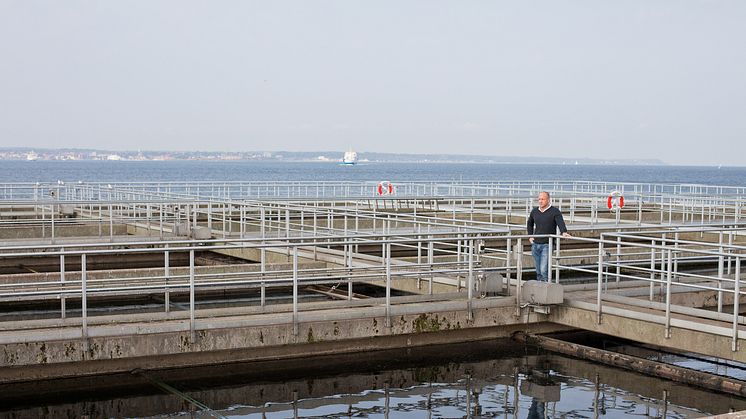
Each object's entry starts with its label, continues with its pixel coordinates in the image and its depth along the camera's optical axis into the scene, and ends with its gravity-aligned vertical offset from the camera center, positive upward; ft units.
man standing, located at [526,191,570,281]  51.03 -4.14
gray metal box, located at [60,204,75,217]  104.73 -7.28
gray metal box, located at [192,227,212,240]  81.05 -7.32
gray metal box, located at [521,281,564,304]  47.73 -7.01
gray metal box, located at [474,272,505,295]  50.34 -6.93
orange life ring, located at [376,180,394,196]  139.07 -6.07
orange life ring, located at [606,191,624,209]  108.88 -5.45
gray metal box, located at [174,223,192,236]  82.23 -7.16
